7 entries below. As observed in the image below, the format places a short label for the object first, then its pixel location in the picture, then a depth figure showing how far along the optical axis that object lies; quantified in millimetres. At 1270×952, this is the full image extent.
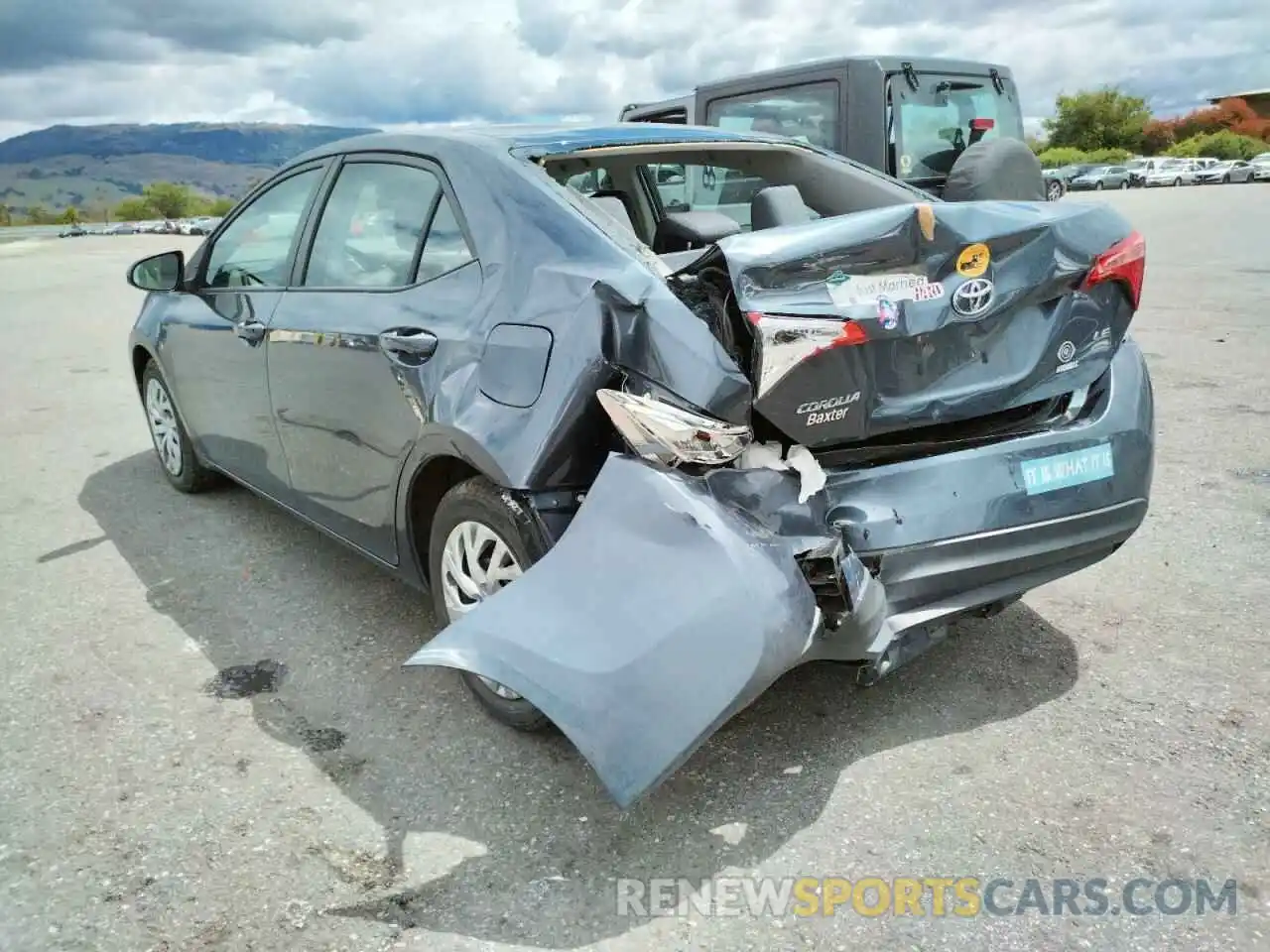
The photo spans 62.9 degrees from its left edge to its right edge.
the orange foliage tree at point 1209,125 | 78812
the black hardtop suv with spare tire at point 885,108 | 8008
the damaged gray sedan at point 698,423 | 2332
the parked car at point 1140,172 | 48750
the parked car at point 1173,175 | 48344
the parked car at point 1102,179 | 48344
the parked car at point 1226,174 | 48156
